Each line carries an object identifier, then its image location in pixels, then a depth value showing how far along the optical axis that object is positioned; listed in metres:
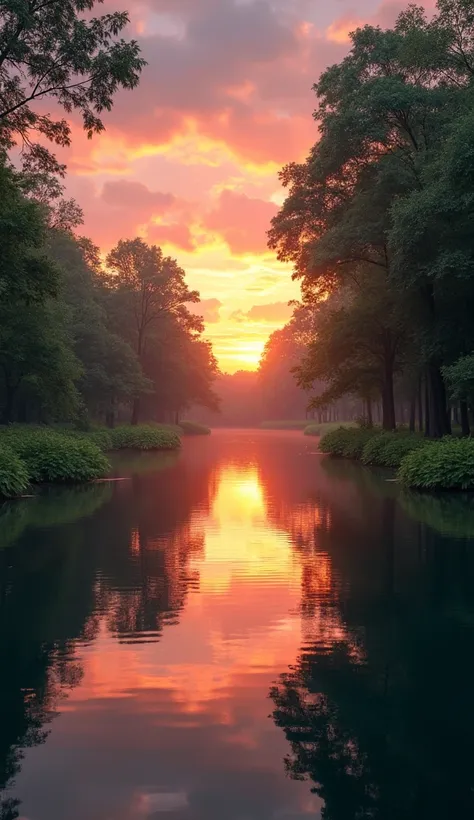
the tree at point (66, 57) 21.09
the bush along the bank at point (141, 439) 51.72
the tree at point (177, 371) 81.75
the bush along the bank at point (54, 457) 24.03
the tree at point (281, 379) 127.50
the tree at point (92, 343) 56.28
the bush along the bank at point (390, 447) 31.41
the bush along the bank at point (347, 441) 39.69
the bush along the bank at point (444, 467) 21.69
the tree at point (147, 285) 69.25
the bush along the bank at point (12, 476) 19.20
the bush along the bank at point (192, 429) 91.06
